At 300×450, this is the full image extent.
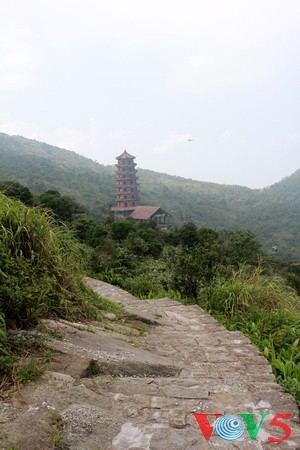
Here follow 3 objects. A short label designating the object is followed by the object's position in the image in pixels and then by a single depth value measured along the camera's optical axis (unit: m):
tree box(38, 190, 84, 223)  14.10
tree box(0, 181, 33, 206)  13.63
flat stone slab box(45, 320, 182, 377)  2.41
